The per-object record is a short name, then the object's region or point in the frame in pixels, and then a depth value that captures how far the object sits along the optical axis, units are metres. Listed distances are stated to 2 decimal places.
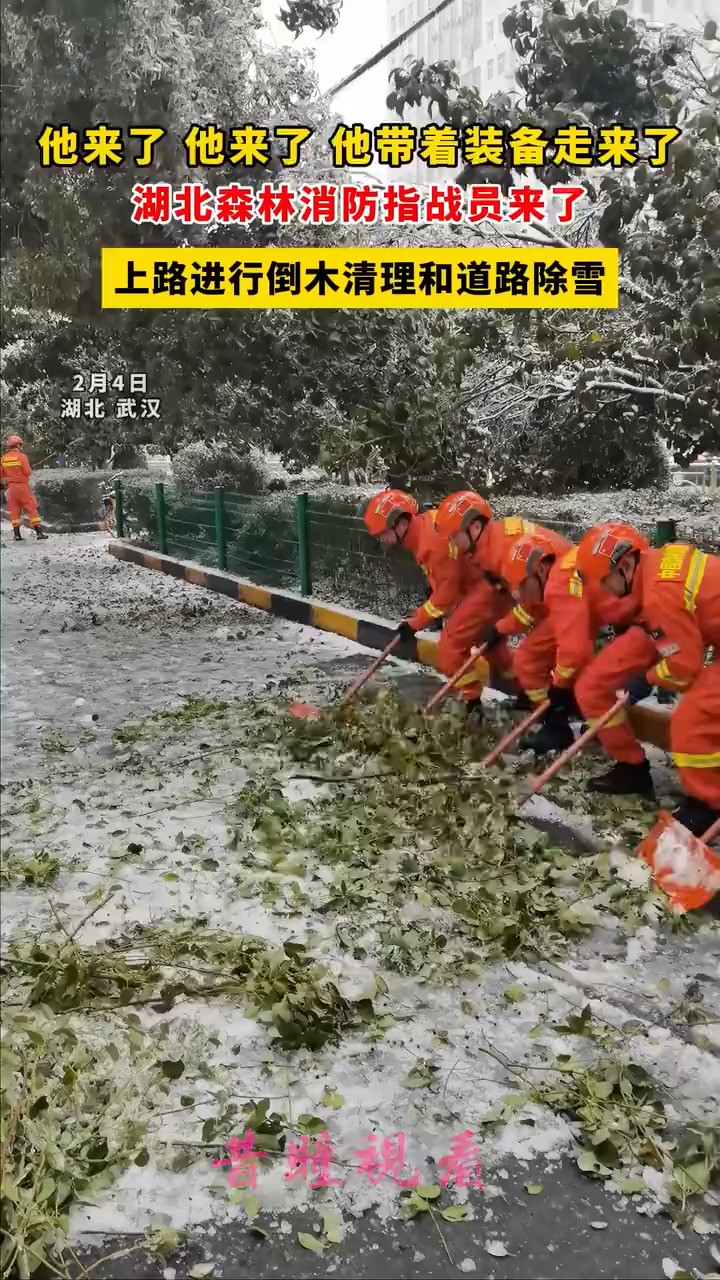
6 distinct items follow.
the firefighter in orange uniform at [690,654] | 2.88
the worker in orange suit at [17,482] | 9.97
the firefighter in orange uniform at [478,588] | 4.13
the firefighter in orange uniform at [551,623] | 3.56
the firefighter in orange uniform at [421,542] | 4.34
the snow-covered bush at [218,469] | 7.02
